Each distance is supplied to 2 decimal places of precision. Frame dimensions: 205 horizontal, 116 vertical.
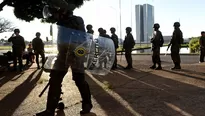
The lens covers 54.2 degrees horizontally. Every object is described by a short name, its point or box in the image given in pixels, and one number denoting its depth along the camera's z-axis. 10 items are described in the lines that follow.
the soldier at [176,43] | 6.51
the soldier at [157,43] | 6.77
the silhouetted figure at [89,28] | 6.78
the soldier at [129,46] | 7.26
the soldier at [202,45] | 9.10
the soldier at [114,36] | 7.51
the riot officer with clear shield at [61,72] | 2.77
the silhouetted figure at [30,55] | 10.36
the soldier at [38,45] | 7.55
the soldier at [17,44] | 7.29
